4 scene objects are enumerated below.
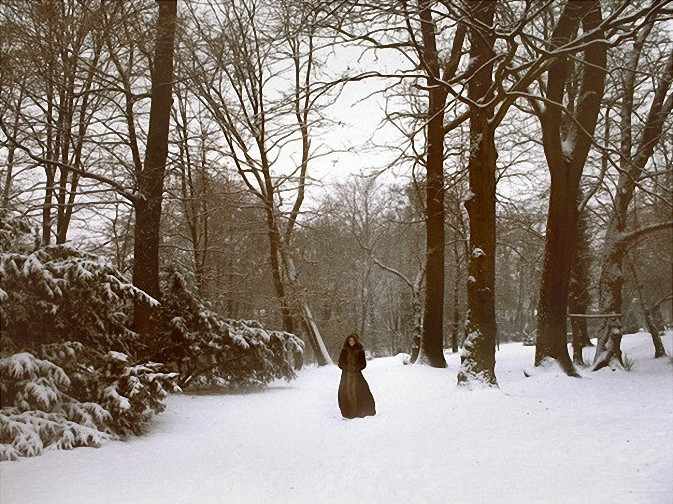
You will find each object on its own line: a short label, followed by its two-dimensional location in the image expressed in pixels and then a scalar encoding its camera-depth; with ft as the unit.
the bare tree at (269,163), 55.93
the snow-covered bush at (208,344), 35.65
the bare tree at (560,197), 36.55
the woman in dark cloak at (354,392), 29.99
